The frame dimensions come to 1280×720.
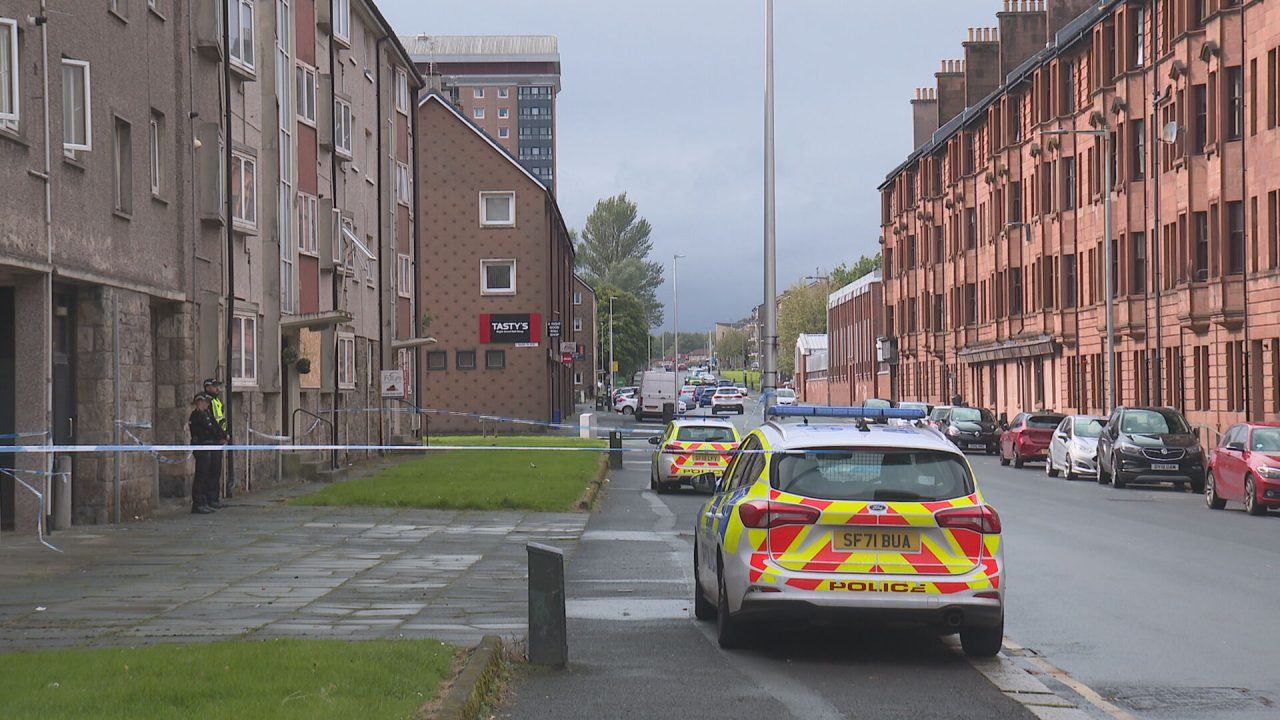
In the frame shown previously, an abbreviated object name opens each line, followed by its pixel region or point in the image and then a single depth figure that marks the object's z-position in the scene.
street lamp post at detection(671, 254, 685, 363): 138.25
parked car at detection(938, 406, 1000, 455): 52.66
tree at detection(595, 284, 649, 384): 155.62
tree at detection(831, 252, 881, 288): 178.38
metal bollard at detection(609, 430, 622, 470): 39.66
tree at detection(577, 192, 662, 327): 165.75
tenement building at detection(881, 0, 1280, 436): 42.12
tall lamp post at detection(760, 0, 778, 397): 29.19
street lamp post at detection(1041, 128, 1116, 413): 46.75
